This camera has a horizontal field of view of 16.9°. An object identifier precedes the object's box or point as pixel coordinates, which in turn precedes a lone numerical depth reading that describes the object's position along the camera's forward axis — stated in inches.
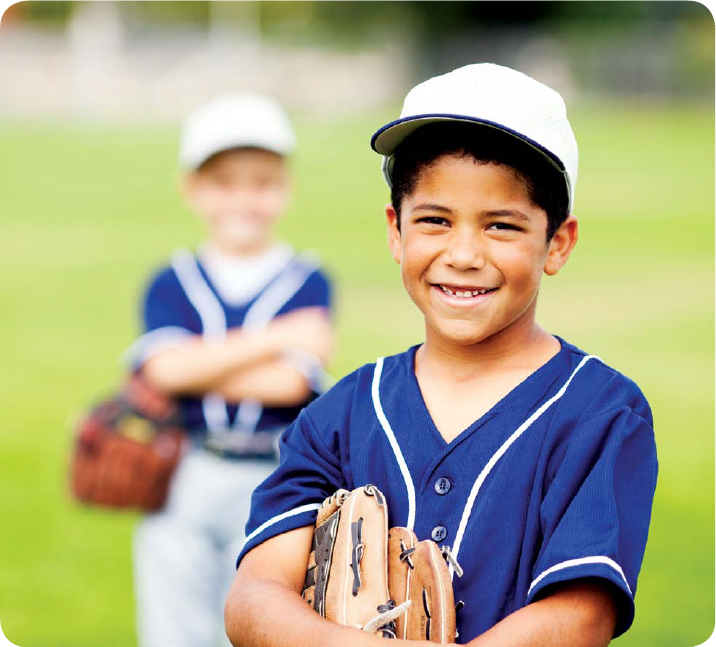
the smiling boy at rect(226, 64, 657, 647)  70.8
